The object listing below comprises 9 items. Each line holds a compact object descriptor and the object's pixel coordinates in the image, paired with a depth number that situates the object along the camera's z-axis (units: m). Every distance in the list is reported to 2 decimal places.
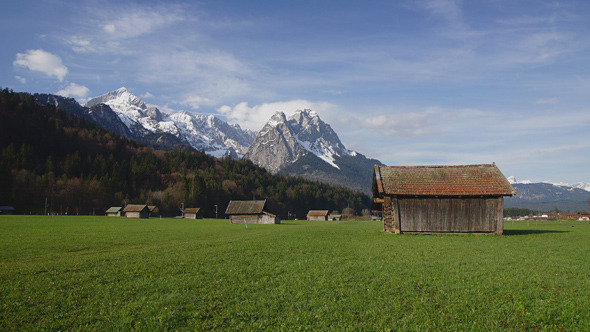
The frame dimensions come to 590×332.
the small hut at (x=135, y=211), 109.38
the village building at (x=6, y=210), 98.06
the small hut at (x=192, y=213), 127.22
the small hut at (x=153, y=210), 130.38
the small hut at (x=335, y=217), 164.85
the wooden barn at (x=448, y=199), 34.38
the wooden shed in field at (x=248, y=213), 85.81
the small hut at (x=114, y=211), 116.78
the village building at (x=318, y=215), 157.20
